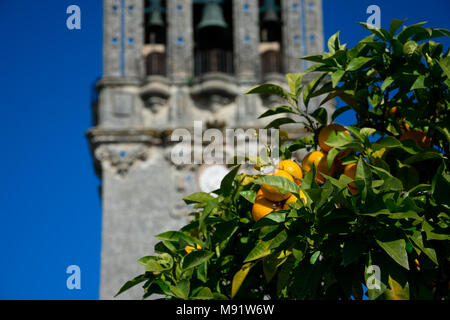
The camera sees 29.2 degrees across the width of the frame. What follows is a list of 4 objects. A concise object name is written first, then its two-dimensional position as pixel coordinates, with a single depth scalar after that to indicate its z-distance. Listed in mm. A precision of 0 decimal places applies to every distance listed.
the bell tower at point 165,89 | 26516
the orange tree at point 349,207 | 4219
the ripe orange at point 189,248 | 5367
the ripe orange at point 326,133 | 5113
